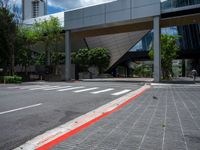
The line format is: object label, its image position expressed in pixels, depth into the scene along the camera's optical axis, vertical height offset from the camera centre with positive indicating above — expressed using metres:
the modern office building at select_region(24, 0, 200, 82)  25.44 +7.44
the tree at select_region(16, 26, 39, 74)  35.19 +6.16
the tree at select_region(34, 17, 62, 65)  34.31 +7.33
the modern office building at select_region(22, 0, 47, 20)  165.38 +53.56
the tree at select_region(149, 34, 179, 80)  31.11 +3.89
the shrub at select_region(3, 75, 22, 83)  26.66 -0.52
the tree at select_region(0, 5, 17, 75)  31.02 +6.62
